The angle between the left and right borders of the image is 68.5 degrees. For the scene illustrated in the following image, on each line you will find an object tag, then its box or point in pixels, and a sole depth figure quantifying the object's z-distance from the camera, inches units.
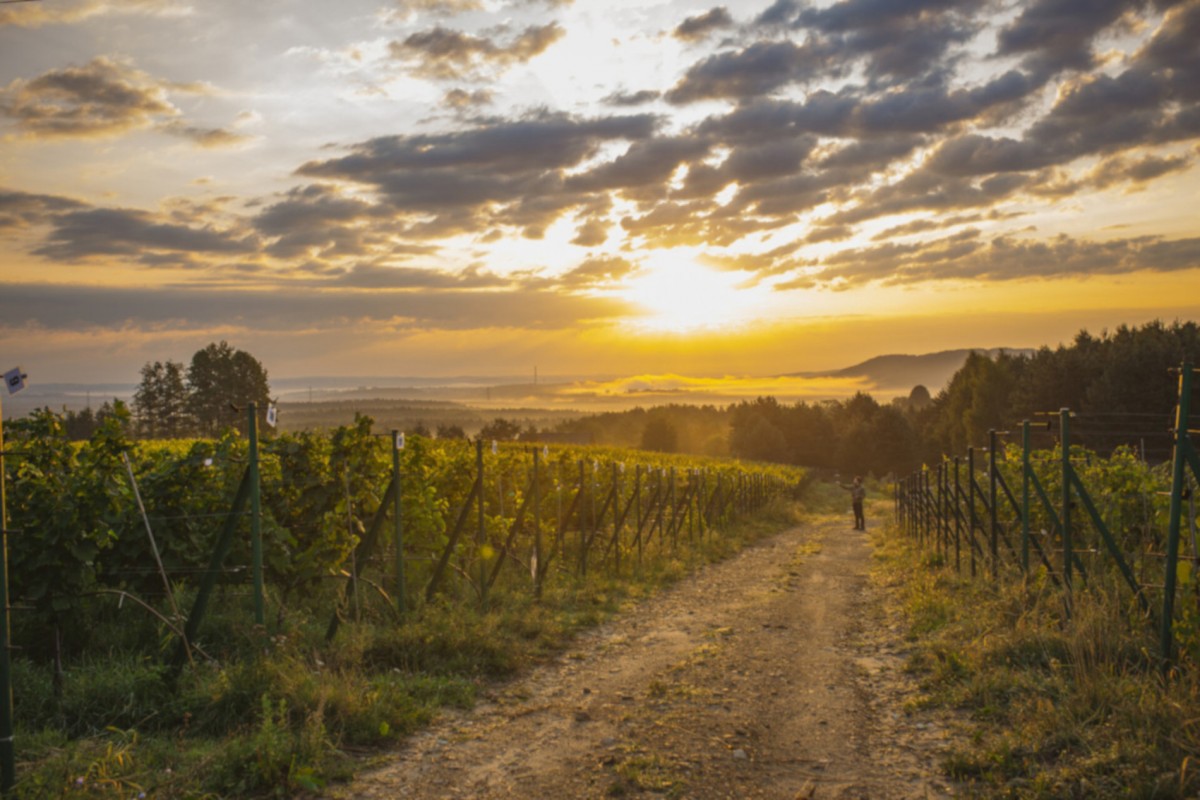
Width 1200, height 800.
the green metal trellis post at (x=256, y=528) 292.5
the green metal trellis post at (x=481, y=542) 420.8
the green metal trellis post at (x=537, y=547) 480.7
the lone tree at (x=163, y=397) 3555.6
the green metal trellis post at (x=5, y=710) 192.5
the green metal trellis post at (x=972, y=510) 501.4
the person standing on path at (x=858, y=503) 1286.9
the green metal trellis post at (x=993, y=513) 449.1
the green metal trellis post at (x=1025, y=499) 388.8
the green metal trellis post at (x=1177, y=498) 242.2
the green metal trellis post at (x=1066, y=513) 326.3
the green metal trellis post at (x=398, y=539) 370.9
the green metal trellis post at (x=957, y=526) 574.0
